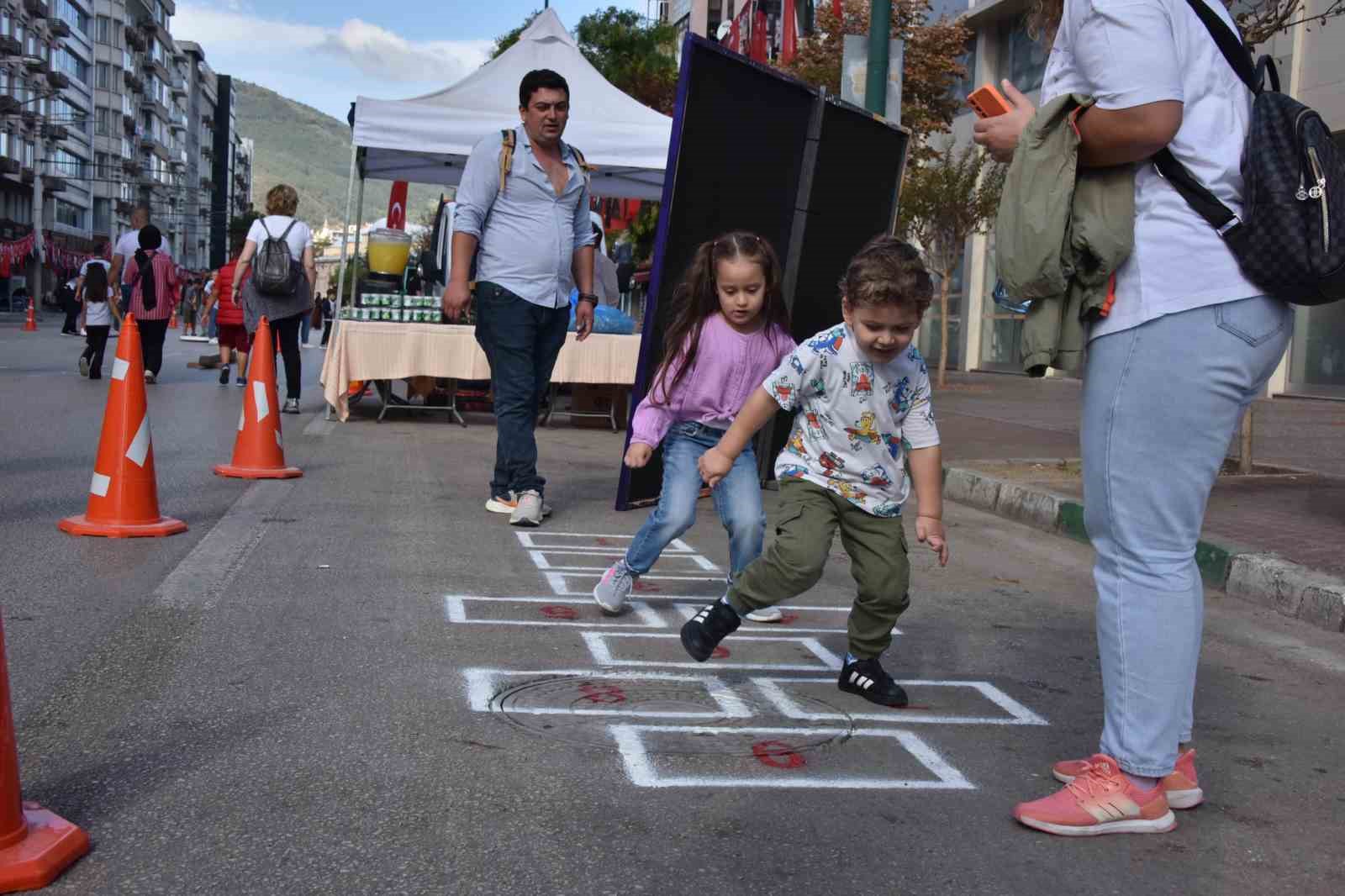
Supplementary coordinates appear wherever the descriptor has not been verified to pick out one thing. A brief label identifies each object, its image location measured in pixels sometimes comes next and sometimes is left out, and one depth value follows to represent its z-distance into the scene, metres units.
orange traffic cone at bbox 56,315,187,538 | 6.42
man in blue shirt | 7.31
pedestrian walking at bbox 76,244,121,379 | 17.02
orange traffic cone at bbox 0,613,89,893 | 2.60
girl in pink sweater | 4.85
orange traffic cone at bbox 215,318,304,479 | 8.44
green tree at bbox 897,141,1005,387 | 22.39
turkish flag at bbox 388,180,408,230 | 21.12
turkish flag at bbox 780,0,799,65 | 21.41
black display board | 6.68
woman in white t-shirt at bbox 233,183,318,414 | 12.42
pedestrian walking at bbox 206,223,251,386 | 15.97
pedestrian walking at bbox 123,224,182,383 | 15.80
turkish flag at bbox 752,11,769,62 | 27.12
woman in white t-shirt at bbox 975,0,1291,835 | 2.98
